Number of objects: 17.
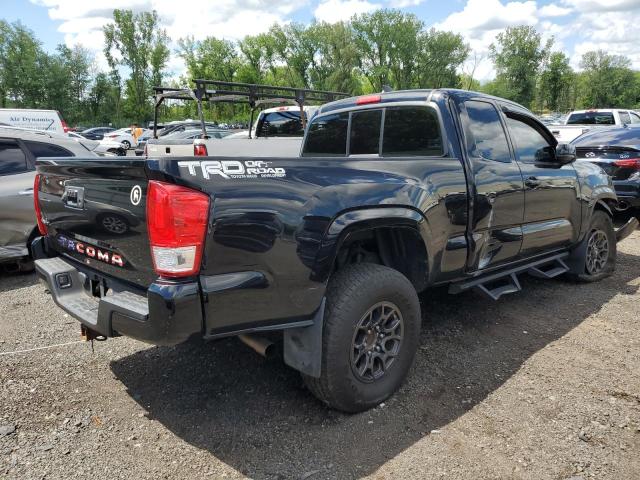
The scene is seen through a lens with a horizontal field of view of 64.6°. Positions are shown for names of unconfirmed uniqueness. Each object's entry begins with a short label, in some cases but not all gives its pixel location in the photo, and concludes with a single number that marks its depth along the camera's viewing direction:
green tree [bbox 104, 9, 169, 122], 52.25
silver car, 5.46
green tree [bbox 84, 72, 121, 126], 54.31
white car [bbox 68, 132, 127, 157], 20.16
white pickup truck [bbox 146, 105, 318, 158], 8.99
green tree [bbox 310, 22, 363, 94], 65.06
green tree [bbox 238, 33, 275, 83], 63.50
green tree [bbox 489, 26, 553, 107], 52.44
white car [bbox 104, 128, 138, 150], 25.09
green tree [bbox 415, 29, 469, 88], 69.25
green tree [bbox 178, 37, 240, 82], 60.62
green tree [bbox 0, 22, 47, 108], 49.47
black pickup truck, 2.25
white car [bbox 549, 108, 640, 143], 14.11
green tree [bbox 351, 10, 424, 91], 69.00
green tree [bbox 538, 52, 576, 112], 52.66
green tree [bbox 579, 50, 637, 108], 56.09
